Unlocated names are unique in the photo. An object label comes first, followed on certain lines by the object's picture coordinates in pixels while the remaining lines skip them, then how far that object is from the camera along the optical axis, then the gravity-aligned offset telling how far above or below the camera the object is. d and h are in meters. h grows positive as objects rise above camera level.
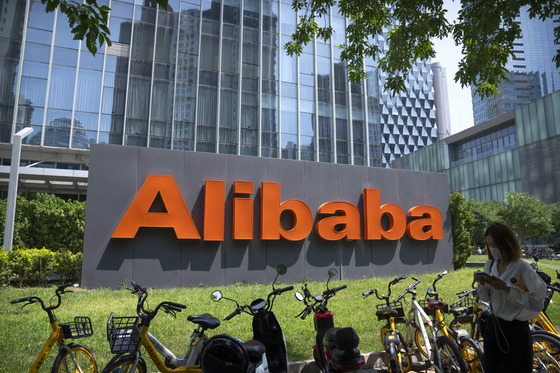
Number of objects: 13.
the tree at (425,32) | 5.89 +3.73
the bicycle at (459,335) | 4.35 -1.12
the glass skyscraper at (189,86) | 24.00 +10.73
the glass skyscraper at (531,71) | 97.25 +43.76
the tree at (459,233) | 15.96 +0.34
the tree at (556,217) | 36.47 +2.31
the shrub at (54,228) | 14.92 +0.40
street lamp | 11.67 +1.48
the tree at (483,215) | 35.31 +2.39
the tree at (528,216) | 34.03 +2.26
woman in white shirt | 3.16 -0.51
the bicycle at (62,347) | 3.90 -1.11
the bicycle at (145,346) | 3.62 -1.04
